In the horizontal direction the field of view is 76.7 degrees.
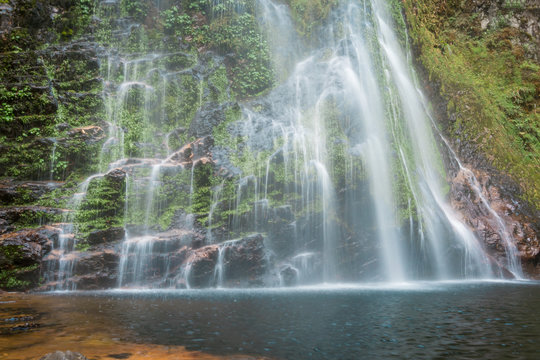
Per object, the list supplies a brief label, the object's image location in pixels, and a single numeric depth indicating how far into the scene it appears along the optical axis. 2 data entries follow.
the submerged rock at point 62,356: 3.55
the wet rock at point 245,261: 12.81
